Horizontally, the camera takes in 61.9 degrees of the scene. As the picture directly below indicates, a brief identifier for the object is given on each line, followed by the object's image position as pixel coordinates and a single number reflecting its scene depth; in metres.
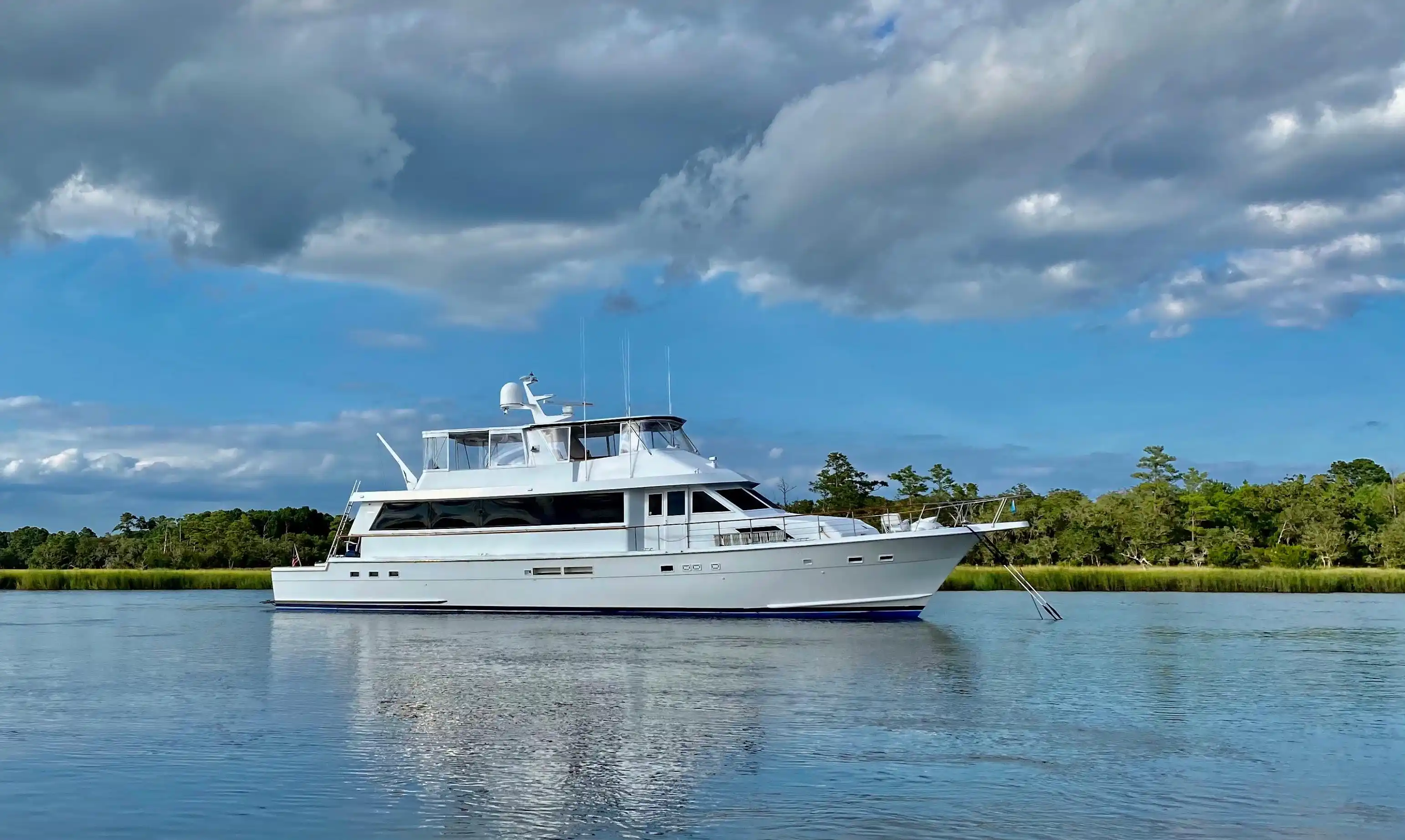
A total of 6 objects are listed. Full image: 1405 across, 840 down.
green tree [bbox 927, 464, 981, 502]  72.12
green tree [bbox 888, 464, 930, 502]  74.44
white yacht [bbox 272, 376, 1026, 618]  28.94
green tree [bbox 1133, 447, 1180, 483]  78.75
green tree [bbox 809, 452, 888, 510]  71.25
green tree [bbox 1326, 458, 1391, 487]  101.88
